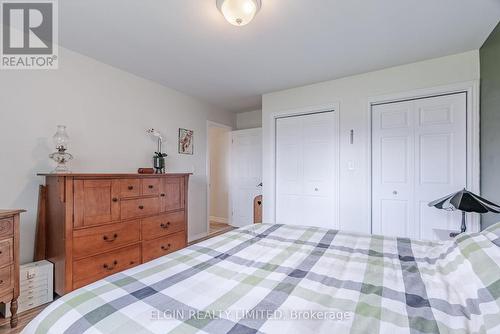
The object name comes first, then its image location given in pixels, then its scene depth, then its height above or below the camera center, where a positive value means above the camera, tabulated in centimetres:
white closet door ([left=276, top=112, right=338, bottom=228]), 303 -4
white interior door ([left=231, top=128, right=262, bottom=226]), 421 -12
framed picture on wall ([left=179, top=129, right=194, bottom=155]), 346 +40
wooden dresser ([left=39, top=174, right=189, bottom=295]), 181 -53
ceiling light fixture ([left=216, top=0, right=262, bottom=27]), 149 +105
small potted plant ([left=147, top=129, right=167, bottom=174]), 278 +6
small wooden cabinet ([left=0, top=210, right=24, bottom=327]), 153 -64
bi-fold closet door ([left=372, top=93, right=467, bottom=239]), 236 +6
